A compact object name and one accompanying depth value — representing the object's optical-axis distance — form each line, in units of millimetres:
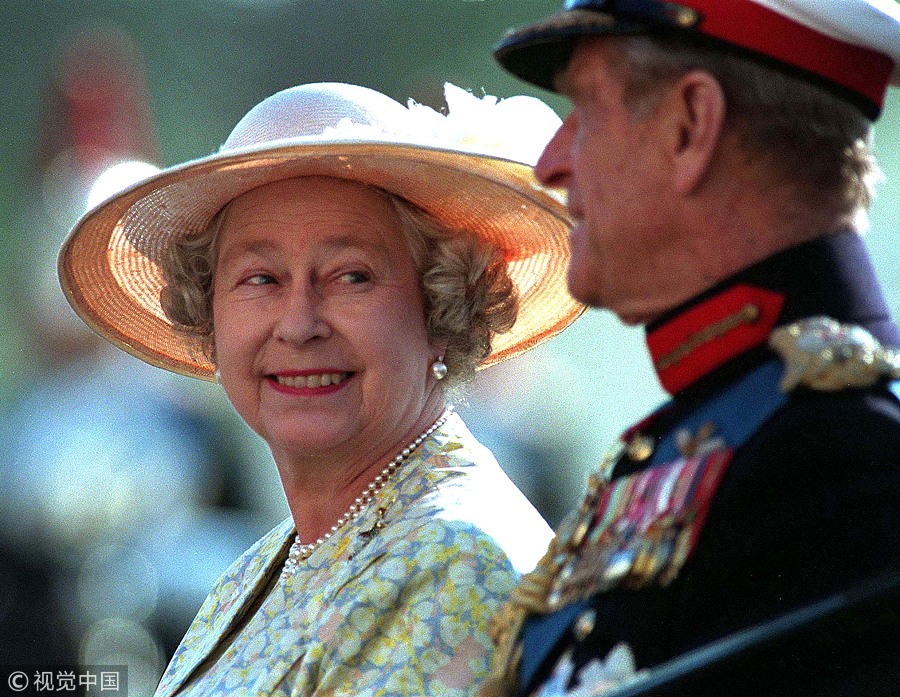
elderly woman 8415
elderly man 8054
